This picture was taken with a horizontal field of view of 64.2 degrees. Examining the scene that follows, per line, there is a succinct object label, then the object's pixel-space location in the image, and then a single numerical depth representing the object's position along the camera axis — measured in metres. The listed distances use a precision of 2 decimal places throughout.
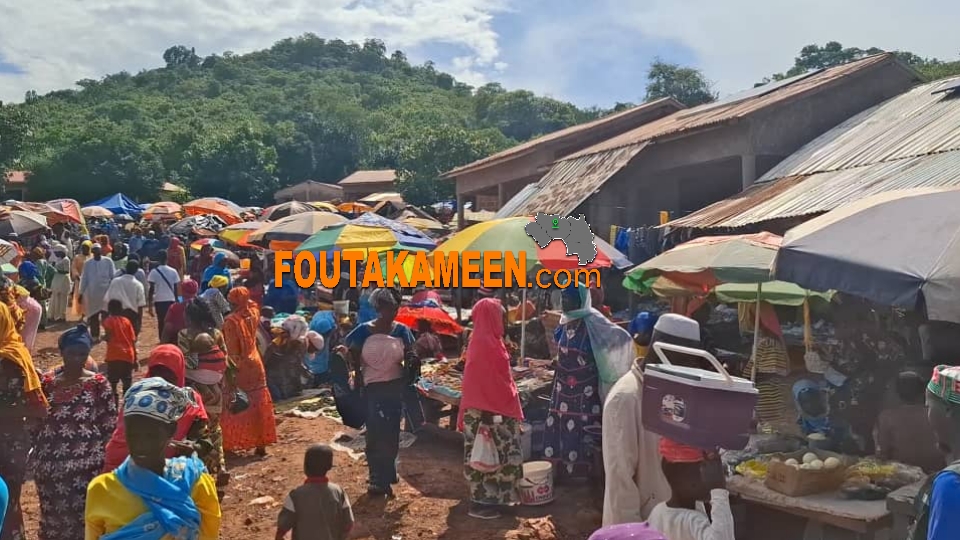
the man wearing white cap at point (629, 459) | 3.72
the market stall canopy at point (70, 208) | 22.45
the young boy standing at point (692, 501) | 2.67
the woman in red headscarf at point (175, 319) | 8.24
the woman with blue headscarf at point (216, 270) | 12.43
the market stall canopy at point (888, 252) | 3.60
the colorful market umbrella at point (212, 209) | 24.69
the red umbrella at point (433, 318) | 9.70
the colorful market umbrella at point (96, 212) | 29.45
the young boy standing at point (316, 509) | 4.05
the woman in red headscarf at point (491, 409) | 5.71
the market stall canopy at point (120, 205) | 32.59
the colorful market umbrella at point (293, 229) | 13.22
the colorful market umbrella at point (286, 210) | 19.78
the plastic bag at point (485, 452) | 5.77
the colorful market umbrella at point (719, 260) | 6.59
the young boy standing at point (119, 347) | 8.24
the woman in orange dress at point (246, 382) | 7.15
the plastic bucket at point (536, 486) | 6.00
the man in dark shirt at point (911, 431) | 4.73
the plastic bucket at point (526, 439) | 6.68
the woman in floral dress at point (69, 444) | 4.41
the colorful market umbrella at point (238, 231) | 17.02
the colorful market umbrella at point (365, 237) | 11.44
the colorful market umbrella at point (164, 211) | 30.39
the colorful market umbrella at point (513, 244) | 7.73
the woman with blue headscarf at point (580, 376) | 5.89
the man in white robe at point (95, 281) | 12.29
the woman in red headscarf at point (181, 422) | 4.06
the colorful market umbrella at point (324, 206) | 24.71
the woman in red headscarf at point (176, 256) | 15.37
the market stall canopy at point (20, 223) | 17.88
